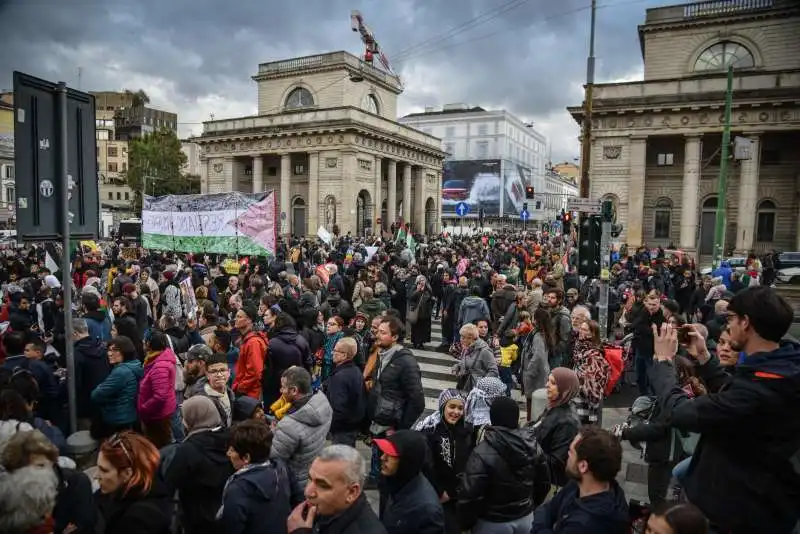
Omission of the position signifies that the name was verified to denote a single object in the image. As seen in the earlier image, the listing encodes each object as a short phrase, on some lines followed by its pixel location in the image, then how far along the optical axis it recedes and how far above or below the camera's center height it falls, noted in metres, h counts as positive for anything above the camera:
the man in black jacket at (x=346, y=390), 5.29 -1.60
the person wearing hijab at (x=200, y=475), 3.54 -1.66
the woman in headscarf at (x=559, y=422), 4.08 -1.44
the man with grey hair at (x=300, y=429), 4.04 -1.55
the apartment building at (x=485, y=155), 76.00 +12.61
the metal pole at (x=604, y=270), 9.27 -0.64
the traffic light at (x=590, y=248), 9.52 -0.28
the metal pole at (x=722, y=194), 18.02 +1.44
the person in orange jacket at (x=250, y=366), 6.35 -1.67
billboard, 75.44 +6.20
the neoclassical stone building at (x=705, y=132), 29.56 +5.79
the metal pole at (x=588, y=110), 13.82 +3.16
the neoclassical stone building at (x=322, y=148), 40.50 +6.23
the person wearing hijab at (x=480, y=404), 4.41 -1.43
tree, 61.31 +6.52
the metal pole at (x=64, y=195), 4.45 +0.20
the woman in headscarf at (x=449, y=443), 4.38 -1.74
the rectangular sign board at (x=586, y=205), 10.38 +0.53
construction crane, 47.31 +16.34
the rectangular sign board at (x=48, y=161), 4.22 +0.47
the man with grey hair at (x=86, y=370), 5.79 -1.62
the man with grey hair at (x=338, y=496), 2.84 -1.42
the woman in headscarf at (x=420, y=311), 11.41 -1.78
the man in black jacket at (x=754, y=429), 2.51 -0.92
